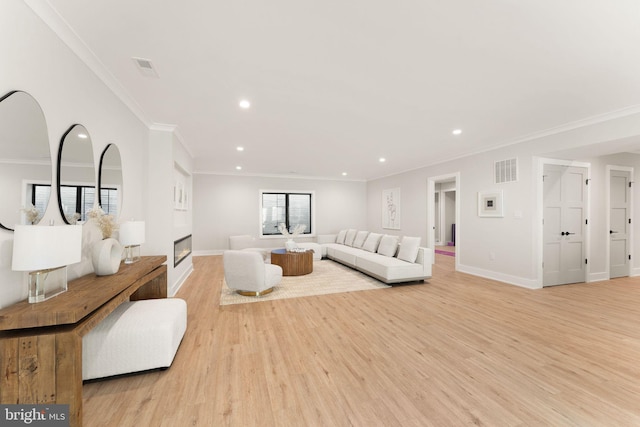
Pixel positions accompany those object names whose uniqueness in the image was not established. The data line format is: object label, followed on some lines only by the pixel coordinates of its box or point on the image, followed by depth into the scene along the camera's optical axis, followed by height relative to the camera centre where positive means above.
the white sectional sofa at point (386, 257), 4.71 -0.85
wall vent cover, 4.81 +0.86
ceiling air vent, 2.35 +1.37
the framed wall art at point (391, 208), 8.04 +0.24
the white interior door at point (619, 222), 5.32 -0.10
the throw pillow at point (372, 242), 6.02 -0.63
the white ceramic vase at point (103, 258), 2.18 -0.37
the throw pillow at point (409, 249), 4.88 -0.63
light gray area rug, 4.03 -1.24
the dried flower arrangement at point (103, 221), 2.29 -0.06
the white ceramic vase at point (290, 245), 5.96 -0.68
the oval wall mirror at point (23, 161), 1.52 +0.33
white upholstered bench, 1.96 -1.01
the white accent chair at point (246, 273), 3.89 -0.87
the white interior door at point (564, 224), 4.69 -0.13
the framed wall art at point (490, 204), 5.04 +0.24
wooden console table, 1.32 -0.71
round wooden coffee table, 5.41 -0.98
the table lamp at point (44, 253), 1.39 -0.22
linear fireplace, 4.51 -0.67
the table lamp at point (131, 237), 2.73 -0.24
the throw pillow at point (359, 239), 6.77 -0.62
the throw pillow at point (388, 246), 5.41 -0.63
